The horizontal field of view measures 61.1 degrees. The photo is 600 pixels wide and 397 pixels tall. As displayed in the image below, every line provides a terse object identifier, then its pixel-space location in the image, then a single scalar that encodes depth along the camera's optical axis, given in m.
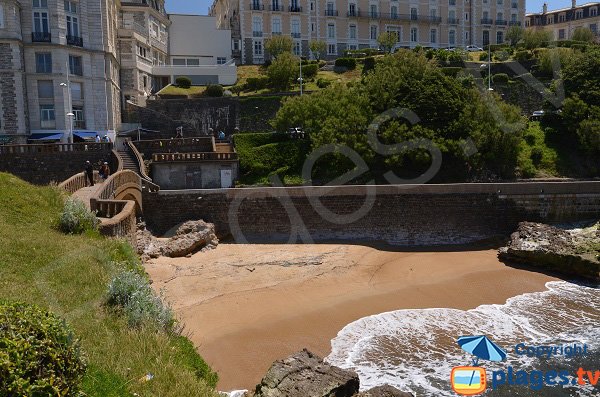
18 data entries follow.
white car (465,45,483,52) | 62.75
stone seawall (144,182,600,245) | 23.80
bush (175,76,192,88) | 48.41
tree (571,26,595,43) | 61.34
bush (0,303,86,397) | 4.95
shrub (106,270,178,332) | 8.89
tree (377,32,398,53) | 57.91
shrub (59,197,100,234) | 13.44
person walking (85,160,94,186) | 23.30
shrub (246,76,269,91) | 47.72
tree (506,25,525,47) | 64.62
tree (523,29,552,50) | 57.09
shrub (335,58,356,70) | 53.81
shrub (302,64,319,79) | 50.16
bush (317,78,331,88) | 46.88
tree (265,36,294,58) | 53.69
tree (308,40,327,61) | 56.84
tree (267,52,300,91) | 46.25
